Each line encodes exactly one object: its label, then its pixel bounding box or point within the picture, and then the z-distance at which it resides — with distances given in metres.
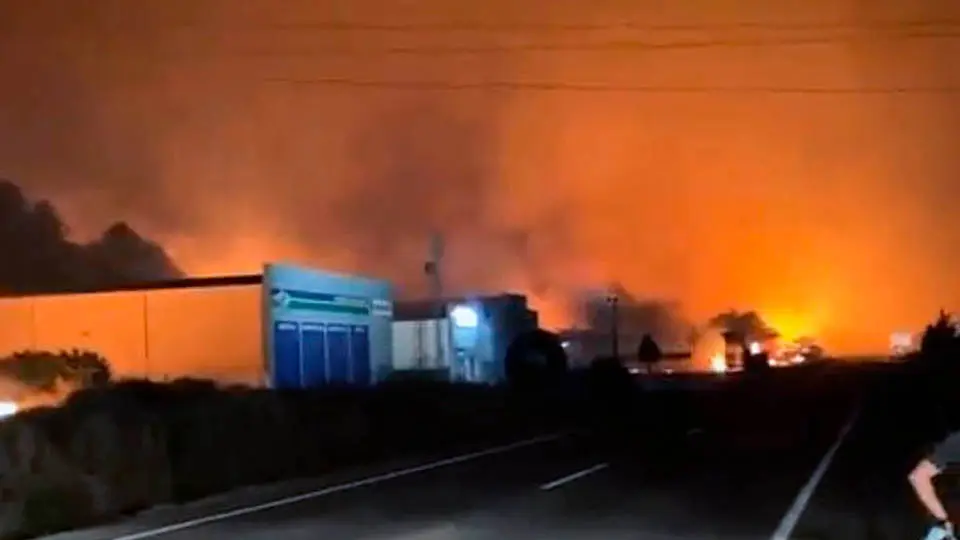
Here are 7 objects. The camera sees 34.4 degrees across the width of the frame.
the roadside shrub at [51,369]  41.34
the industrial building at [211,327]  43.75
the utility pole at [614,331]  84.94
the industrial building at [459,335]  58.03
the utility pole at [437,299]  58.91
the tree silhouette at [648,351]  93.12
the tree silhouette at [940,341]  61.78
